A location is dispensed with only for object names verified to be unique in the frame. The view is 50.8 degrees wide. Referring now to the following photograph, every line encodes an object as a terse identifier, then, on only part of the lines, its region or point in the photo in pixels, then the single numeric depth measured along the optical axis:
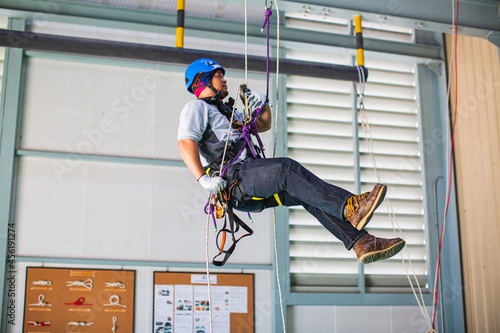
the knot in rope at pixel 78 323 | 5.60
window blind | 6.53
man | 3.10
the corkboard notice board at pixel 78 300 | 5.55
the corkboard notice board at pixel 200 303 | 5.84
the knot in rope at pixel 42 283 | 5.61
